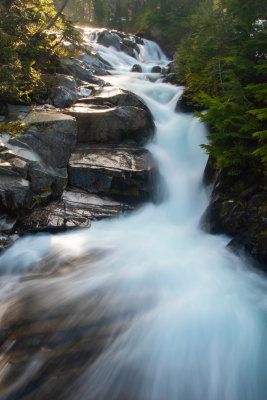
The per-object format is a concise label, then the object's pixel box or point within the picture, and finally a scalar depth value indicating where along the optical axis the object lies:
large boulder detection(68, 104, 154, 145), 7.07
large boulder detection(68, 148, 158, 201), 5.96
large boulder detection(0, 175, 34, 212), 4.58
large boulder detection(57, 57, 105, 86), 10.12
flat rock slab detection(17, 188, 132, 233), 4.91
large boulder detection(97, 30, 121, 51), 19.75
